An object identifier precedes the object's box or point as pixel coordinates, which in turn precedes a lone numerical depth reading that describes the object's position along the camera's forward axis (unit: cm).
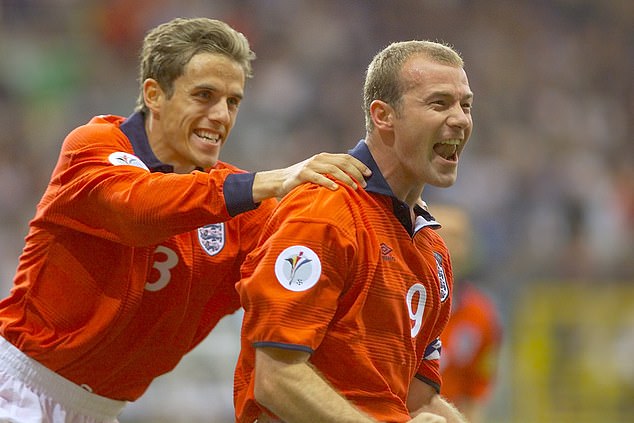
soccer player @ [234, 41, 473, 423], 709
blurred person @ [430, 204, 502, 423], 1537
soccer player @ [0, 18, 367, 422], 888
